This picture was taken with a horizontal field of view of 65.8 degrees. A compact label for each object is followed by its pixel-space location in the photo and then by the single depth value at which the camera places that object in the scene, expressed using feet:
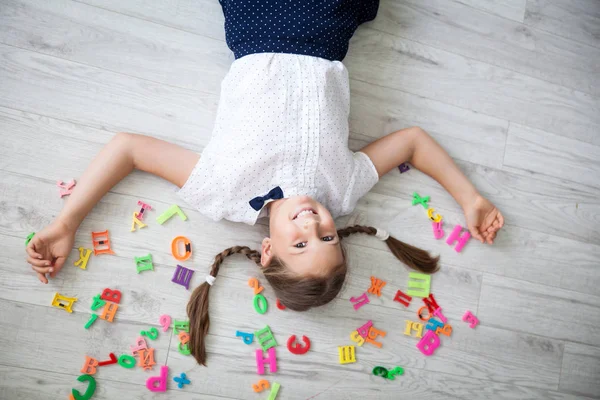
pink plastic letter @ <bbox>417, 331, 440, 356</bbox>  4.30
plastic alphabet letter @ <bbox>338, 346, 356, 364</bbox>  4.15
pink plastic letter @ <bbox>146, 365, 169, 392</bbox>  3.80
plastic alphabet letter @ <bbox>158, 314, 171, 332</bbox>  3.88
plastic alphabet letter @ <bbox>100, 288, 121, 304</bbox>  3.81
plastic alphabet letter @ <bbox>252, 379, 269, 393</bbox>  3.98
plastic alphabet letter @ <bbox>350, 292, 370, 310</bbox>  4.22
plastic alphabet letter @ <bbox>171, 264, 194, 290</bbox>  3.94
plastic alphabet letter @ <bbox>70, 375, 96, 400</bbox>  3.68
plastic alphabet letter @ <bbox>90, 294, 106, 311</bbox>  3.79
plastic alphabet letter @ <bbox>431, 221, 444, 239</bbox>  4.46
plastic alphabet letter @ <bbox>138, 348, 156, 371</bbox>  3.84
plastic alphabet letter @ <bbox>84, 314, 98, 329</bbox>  3.77
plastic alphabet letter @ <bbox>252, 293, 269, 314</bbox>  4.04
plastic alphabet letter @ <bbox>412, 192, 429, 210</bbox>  4.45
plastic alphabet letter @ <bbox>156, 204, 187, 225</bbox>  3.98
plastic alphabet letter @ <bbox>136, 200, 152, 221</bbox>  3.96
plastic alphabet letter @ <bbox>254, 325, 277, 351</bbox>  4.02
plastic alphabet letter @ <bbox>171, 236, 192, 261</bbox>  3.98
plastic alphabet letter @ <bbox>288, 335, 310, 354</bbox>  4.05
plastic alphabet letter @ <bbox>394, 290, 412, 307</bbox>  4.30
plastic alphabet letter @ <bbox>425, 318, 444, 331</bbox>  4.33
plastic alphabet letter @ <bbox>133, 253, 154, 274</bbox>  3.90
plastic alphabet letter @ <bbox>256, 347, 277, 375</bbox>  3.99
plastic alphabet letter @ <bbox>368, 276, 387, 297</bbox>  4.27
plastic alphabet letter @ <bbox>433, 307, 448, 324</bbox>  4.36
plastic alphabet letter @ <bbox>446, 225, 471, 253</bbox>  4.47
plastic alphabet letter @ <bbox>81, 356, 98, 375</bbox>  3.73
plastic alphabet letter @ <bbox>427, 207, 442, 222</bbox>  4.45
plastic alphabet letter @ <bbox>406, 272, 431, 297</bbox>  4.35
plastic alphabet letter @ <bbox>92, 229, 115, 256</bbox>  3.87
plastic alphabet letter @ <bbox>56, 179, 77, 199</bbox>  3.83
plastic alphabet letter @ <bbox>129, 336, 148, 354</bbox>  3.83
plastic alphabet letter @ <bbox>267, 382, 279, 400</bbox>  3.98
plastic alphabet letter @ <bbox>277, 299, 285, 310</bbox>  4.07
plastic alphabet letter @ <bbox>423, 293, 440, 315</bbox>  4.35
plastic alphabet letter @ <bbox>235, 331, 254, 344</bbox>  4.00
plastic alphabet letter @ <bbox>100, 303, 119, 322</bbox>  3.81
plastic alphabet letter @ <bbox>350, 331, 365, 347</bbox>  4.18
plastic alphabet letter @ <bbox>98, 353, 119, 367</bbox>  3.76
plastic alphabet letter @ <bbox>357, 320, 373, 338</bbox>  4.20
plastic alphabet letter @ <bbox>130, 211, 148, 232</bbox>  3.94
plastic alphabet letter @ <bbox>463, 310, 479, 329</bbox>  4.42
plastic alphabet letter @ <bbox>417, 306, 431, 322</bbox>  4.33
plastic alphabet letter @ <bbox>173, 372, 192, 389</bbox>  3.86
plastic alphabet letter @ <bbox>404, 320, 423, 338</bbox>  4.29
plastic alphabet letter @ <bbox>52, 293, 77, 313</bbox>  3.74
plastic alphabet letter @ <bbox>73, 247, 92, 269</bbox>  3.82
